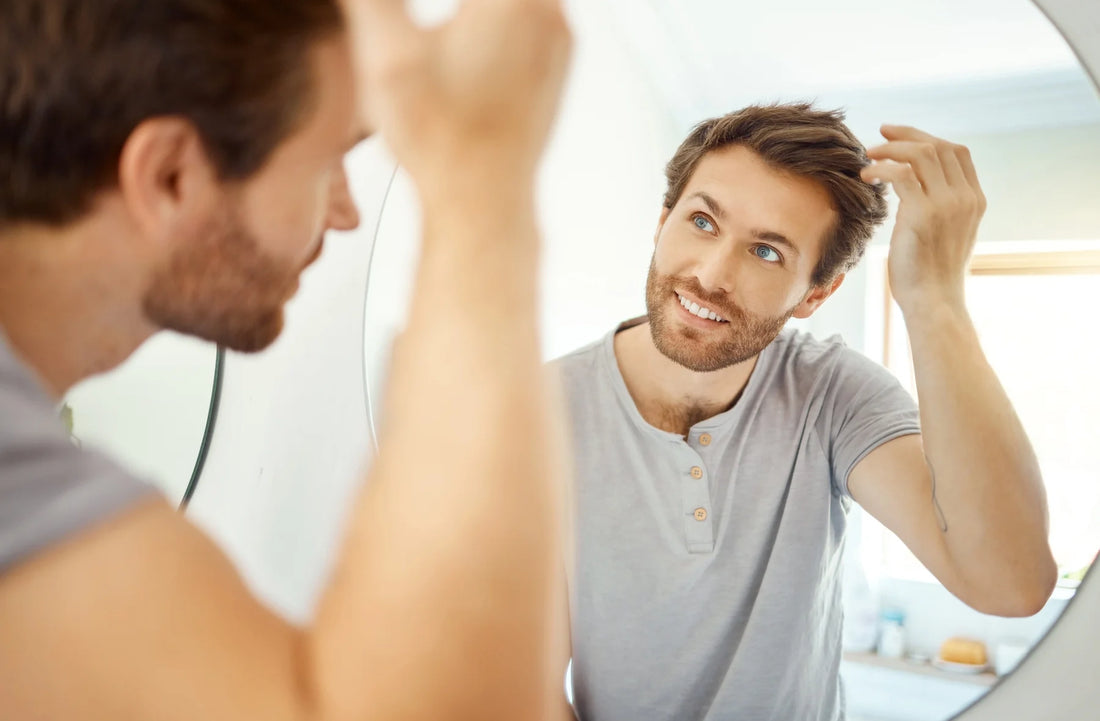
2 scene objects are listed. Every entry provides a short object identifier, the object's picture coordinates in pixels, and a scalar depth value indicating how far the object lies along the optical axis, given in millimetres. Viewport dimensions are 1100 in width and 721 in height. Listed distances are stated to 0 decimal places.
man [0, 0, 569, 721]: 277
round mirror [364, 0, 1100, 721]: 467
